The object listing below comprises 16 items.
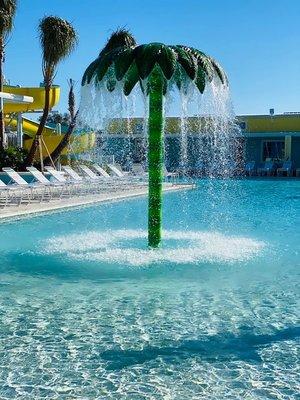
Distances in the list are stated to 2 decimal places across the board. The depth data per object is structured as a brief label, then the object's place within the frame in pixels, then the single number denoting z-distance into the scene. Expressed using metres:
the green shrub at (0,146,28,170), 23.48
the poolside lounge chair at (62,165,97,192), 18.91
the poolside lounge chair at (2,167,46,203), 16.08
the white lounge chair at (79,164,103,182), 20.61
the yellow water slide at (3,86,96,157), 25.09
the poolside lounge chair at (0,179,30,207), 15.04
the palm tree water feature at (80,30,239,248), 8.20
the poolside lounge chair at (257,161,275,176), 34.69
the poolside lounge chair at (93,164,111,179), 22.59
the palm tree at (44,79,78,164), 25.38
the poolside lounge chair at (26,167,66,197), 17.12
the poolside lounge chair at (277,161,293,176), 34.22
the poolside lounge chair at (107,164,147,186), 22.14
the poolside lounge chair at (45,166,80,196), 18.00
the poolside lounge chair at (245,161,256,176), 35.22
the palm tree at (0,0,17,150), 22.69
